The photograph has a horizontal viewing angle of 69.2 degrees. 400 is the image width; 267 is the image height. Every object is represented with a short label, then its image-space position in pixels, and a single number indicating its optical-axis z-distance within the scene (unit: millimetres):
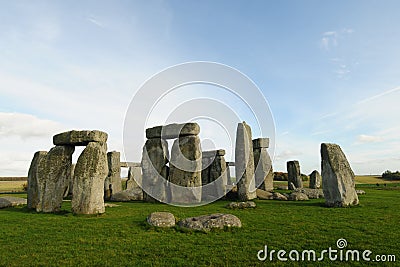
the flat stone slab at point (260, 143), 23438
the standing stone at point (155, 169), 16719
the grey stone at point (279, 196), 16156
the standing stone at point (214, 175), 18531
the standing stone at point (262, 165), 22922
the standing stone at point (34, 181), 13219
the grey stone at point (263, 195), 16536
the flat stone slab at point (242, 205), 12414
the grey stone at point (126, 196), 17453
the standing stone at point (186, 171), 15855
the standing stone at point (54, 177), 12039
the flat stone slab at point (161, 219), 8460
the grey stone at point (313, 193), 17078
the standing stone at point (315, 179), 24312
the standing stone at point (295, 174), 24984
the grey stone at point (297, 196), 15597
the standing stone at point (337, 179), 12602
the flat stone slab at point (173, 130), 16656
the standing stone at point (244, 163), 16031
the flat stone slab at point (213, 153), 21422
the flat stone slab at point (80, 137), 11914
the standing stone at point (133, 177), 23925
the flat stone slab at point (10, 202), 14067
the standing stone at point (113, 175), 19594
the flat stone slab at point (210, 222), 7942
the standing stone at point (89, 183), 11125
